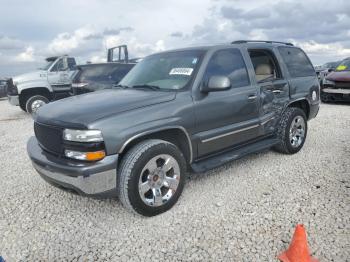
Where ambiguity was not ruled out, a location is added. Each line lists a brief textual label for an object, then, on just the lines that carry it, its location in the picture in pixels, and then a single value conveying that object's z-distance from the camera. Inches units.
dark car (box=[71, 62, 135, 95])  374.6
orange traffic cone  97.7
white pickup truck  418.9
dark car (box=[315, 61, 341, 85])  1023.9
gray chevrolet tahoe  119.6
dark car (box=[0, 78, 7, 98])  794.8
